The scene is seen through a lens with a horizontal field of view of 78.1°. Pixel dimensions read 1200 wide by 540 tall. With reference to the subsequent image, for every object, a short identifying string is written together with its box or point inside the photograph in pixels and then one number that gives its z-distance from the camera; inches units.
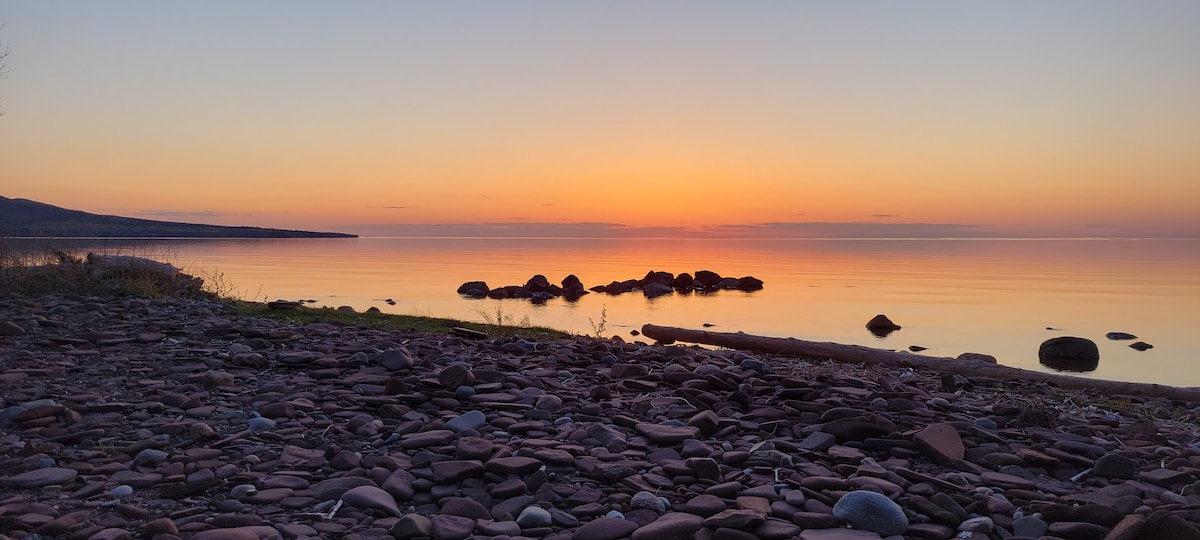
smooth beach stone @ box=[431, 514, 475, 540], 140.2
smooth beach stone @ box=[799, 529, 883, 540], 138.8
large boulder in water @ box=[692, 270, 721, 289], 1588.3
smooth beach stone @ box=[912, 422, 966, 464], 189.8
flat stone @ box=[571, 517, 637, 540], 139.8
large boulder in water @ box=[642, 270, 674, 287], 1542.8
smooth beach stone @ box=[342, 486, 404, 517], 150.8
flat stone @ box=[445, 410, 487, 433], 206.2
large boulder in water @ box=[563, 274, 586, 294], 1337.4
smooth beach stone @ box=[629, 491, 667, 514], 153.6
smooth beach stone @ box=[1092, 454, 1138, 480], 183.0
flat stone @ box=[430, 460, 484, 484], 167.3
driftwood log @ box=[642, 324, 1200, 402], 374.9
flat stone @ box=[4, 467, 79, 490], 156.6
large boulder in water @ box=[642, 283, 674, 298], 1385.3
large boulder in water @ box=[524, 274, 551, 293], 1294.3
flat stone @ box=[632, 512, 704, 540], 138.2
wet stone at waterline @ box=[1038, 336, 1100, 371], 639.2
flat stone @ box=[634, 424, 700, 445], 199.3
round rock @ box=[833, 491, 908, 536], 144.6
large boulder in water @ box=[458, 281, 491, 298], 1255.5
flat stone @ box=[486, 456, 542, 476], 169.8
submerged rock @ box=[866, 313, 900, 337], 840.9
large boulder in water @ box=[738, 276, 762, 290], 1525.6
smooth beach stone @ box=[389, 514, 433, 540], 138.3
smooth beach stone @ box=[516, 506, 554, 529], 145.6
